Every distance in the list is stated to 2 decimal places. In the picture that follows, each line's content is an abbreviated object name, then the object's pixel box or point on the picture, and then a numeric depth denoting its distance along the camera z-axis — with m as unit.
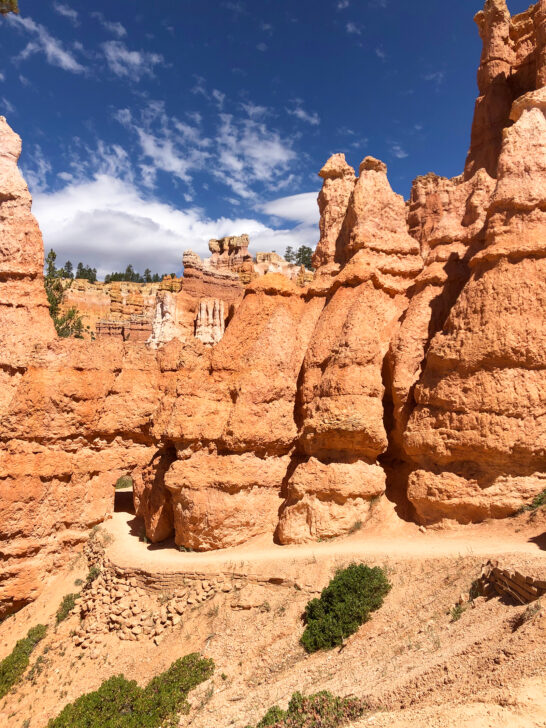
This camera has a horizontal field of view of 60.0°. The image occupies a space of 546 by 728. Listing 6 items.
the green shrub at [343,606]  9.85
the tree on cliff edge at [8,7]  16.84
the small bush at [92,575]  15.05
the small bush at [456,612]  8.34
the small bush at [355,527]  13.48
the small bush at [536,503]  11.20
